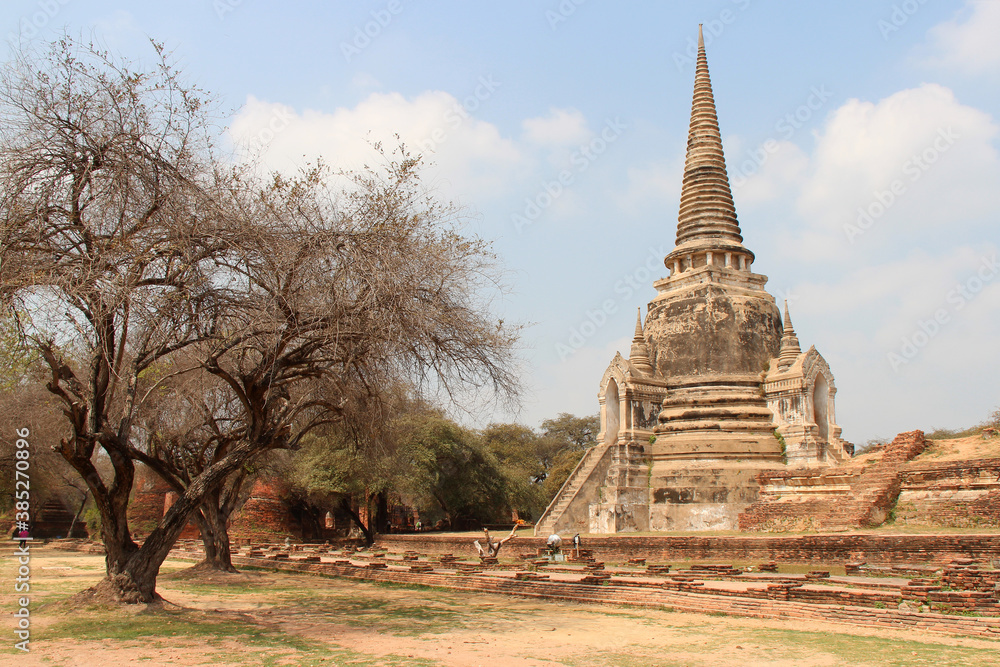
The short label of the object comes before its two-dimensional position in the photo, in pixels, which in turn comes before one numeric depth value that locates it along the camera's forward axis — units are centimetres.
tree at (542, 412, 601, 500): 5097
